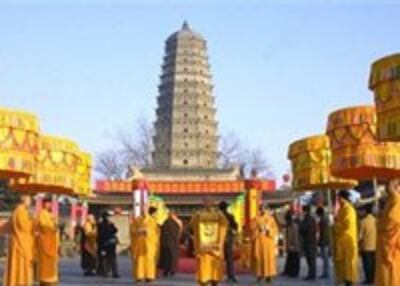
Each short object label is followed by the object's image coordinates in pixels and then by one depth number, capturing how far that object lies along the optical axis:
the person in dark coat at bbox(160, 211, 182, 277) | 18.27
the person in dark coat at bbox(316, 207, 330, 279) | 16.55
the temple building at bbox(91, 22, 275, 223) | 55.69
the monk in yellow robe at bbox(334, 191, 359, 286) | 12.79
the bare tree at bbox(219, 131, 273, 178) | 60.56
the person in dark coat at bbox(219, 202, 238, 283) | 15.63
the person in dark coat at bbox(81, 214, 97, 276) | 18.62
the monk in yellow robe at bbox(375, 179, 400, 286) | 9.67
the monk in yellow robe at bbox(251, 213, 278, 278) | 15.98
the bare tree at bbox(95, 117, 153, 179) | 60.34
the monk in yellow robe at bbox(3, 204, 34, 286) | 11.91
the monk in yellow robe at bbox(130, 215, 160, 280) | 15.66
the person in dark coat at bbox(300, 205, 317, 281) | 16.58
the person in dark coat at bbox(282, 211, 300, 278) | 17.73
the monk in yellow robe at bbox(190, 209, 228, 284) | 12.84
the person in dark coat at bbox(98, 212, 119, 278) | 17.53
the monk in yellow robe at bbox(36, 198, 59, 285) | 13.21
